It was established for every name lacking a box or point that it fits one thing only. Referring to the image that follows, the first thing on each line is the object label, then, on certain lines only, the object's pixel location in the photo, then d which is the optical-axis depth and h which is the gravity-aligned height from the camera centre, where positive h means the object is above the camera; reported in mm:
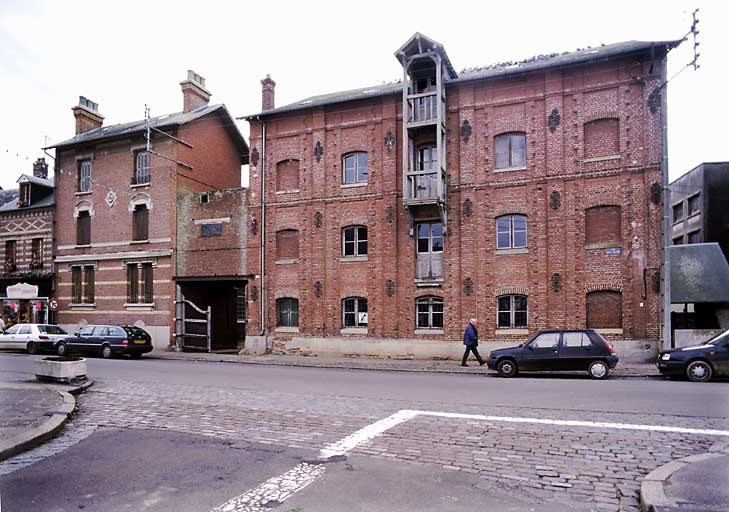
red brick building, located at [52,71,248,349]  27016 +4500
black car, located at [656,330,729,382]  14000 -1886
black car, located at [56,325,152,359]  22922 -2171
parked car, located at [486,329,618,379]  15305 -1901
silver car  24734 -2131
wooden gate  26547 -1734
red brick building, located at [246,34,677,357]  19391 +3278
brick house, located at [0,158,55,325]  30698 +2515
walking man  18547 -1782
